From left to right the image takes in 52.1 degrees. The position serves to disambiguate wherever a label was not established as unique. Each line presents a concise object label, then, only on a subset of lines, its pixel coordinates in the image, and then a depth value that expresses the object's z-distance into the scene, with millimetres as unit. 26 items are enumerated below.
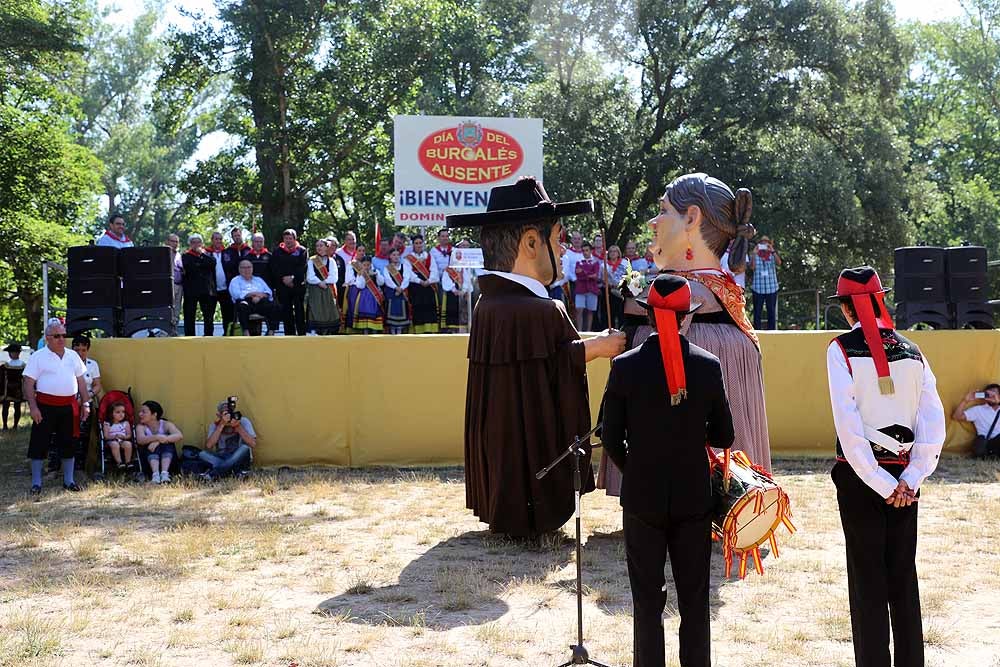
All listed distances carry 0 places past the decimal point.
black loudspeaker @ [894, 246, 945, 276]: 11766
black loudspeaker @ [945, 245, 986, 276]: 11742
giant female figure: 6199
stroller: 10325
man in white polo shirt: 9586
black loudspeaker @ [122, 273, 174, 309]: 11039
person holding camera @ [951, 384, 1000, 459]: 11086
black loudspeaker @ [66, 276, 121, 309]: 10867
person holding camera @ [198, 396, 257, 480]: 10180
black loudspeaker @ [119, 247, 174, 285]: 11008
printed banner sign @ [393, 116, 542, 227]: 13727
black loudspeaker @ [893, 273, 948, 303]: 11719
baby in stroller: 10227
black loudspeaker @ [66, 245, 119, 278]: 10867
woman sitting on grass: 10156
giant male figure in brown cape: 6535
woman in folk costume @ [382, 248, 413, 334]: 14078
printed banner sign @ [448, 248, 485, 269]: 11473
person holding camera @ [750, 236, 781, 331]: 14219
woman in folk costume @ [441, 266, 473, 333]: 14242
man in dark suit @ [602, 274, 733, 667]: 3727
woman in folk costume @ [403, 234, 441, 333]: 14289
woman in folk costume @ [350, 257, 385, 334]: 13852
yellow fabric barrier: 10656
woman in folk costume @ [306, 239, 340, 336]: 13328
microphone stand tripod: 4258
